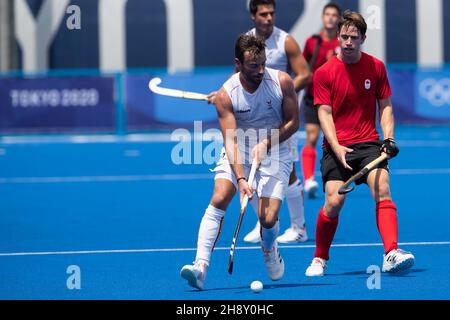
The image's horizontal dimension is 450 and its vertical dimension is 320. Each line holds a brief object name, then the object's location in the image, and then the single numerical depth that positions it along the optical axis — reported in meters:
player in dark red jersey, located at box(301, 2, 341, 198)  24.00
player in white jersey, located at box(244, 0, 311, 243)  19.08
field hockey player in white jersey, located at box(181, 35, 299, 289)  14.68
